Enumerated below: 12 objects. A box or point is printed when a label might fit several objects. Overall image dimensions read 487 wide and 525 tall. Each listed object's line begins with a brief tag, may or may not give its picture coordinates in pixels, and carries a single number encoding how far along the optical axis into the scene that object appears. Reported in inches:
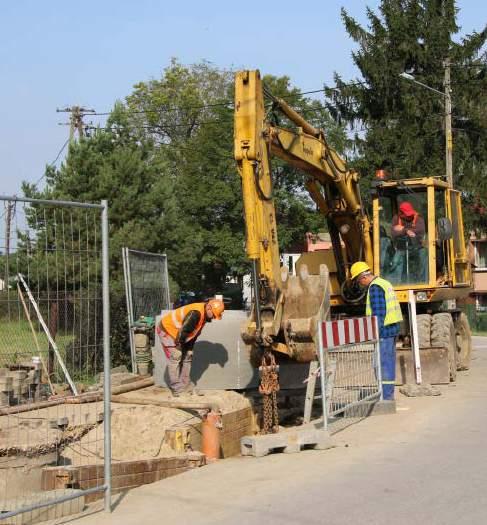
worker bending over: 486.3
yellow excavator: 442.6
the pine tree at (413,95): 1408.7
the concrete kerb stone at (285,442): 362.6
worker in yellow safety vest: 485.7
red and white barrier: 410.6
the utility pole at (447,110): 1195.9
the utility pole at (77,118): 1656.0
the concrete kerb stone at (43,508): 263.3
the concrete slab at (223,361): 531.2
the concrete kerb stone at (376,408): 454.4
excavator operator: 650.8
